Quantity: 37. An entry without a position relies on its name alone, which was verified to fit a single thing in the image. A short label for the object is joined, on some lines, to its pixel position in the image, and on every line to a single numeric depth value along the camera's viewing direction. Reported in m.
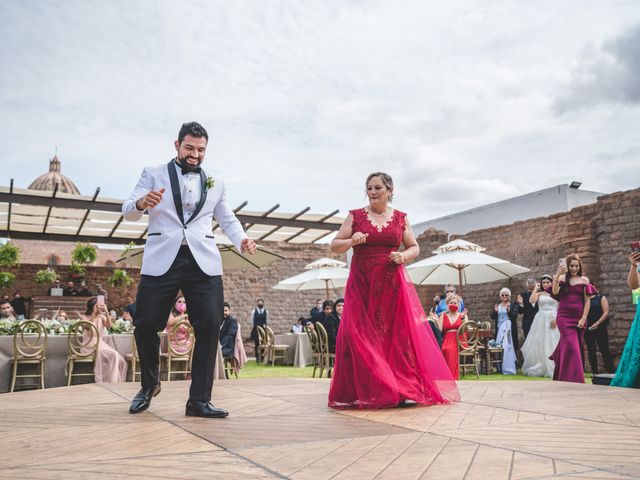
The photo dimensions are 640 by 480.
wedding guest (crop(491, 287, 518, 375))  10.70
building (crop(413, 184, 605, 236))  17.83
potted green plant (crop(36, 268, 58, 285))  15.71
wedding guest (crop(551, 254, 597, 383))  6.39
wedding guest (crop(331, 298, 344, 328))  9.52
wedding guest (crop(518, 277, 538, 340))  10.57
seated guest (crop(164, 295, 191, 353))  7.68
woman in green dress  4.93
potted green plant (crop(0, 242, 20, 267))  14.96
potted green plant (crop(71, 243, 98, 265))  15.53
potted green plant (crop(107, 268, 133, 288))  16.41
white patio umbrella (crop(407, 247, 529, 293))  11.15
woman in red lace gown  3.64
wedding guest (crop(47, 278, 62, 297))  16.05
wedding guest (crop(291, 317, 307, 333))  14.68
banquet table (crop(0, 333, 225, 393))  6.84
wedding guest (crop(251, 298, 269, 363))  15.80
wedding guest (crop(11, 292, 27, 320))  14.31
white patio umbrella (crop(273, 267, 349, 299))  14.02
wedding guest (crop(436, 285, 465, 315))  11.19
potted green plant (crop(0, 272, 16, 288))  15.44
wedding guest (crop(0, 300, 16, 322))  9.91
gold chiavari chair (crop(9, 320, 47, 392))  6.65
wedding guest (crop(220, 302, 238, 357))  9.39
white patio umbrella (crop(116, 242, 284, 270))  9.05
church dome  52.88
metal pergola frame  13.91
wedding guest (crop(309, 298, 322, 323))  11.82
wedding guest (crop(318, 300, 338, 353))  9.23
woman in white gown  9.70
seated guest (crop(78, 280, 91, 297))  15.98
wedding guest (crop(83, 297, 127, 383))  6.96
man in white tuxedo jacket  3.12
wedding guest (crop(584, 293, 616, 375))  9.00
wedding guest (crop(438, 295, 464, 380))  8.77
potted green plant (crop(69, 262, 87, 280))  16.44
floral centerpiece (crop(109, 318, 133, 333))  7.99
